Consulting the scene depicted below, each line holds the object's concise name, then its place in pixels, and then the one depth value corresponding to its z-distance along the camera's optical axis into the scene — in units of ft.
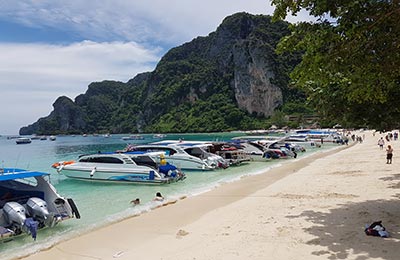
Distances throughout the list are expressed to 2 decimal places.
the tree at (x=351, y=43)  20.21
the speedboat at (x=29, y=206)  34.73
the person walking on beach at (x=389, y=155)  75.87
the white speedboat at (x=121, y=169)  71.70
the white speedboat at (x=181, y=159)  91.15
